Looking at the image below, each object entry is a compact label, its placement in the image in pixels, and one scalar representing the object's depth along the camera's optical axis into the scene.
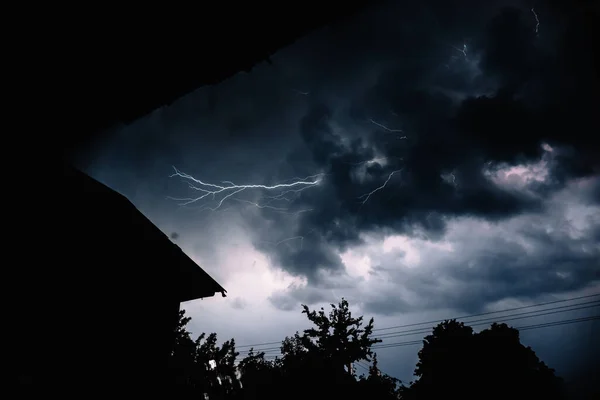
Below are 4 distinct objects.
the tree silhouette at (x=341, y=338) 20.17
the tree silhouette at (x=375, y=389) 9.87
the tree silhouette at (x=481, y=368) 17.94
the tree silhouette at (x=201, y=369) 6.84
